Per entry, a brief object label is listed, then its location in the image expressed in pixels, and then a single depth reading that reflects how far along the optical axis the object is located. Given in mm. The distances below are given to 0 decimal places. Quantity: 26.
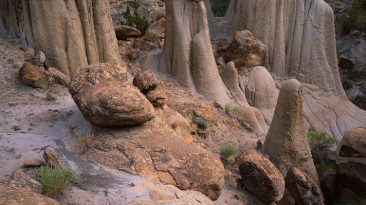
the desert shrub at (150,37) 14859
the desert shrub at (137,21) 15875
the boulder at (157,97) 8827
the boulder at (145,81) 8672
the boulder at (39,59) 9891
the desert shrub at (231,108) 11594
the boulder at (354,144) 10195
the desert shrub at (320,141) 11758
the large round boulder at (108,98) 7430
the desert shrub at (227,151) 9852
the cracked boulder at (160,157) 7125
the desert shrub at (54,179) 5734
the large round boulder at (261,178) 8633
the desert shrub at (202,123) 10531
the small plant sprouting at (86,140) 7432
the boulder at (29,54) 10109
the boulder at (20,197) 4691
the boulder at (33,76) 9367
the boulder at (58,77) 9727
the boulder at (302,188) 9156
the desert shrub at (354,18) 22484
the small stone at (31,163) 6527
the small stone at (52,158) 6499
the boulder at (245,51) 13352
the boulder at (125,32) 14406
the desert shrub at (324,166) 10680
